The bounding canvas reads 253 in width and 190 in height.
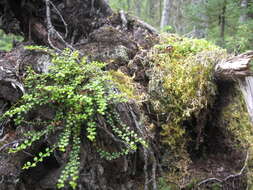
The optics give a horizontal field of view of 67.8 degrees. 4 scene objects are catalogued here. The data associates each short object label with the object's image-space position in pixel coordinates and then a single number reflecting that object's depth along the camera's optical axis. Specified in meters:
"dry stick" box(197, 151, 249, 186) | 2.08
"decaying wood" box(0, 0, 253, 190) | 1.91
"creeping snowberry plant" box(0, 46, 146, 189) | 1.70
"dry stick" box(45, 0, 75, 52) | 2.85
